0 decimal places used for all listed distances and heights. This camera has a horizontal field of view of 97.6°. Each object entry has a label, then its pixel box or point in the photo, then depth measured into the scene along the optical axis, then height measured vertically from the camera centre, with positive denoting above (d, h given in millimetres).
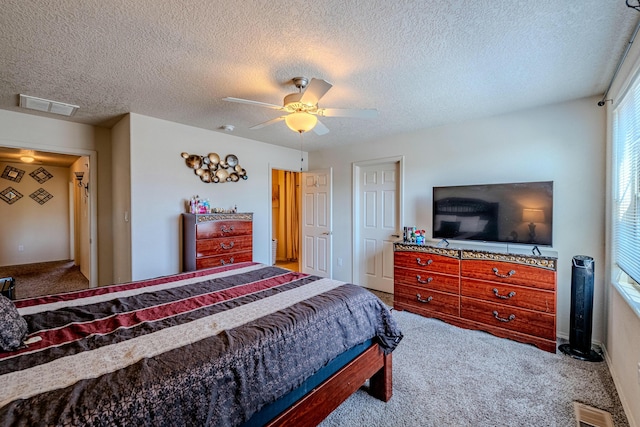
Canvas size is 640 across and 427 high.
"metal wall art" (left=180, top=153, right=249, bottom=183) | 3686 +589
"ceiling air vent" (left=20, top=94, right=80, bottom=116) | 2680 +1059
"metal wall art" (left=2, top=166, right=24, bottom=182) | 5805 +764
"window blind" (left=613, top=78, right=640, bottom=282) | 1791 +192
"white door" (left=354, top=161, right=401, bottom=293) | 4180 -210
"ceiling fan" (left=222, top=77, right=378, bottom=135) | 2066 +778
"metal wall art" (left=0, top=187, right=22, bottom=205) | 5852 +315
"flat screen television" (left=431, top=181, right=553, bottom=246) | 2709 -46
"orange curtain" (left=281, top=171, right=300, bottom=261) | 6824 -247
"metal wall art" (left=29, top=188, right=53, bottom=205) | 6188 +313
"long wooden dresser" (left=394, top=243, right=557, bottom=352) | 2576 -849
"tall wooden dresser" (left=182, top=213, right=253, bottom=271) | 3365 -381
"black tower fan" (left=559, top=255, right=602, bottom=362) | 2408 -872
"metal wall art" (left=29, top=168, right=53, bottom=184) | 6157 +778
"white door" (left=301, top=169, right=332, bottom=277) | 4895 -243
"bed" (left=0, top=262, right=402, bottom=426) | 867 -554
